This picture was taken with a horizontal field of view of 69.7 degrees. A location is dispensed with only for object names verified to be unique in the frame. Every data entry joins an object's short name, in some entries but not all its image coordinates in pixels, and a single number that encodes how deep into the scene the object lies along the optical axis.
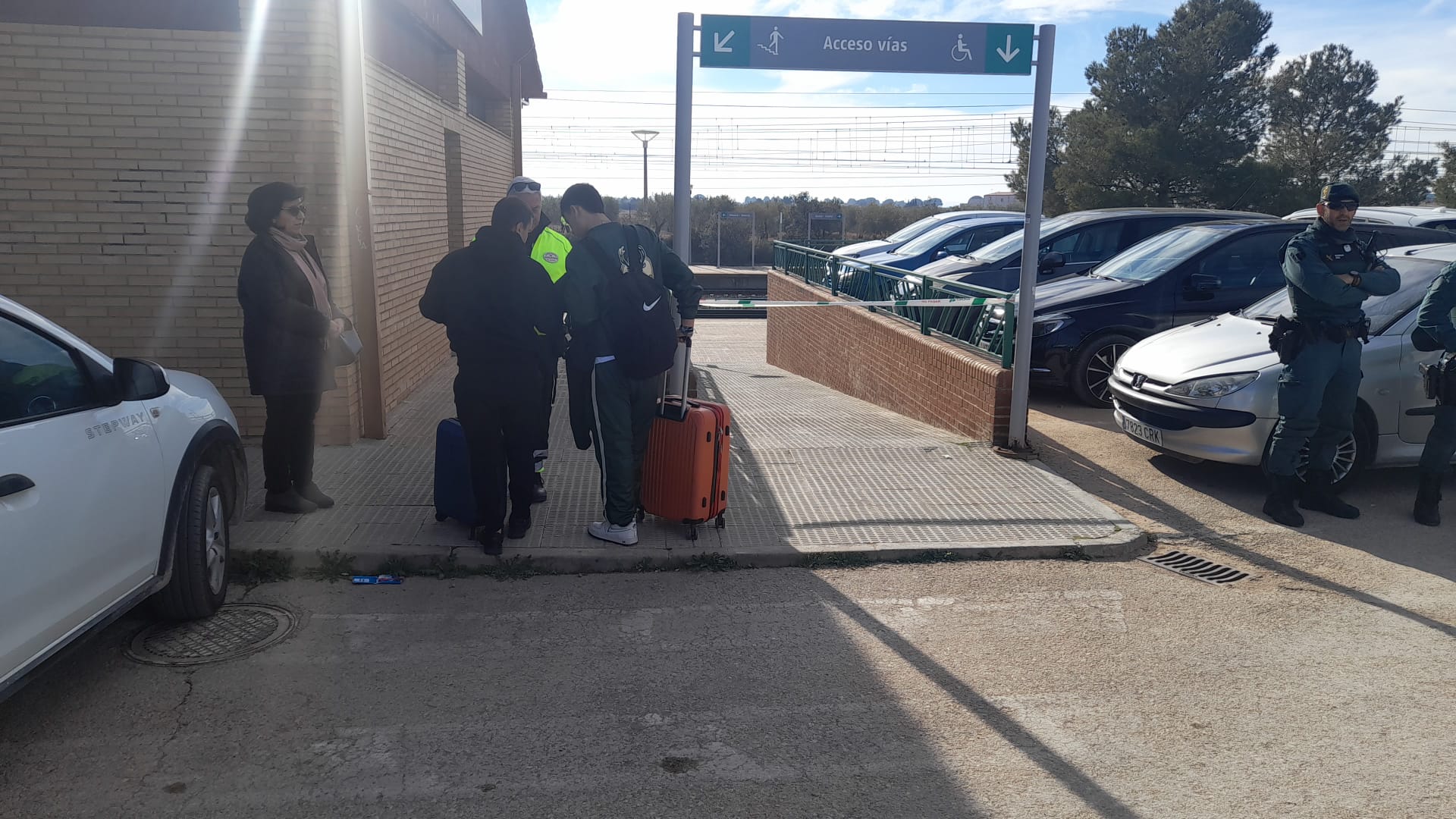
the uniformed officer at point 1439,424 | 5.94
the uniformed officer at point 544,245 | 6.52
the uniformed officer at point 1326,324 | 5.96
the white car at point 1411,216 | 12.02
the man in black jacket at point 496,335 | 5.20
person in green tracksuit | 5.29
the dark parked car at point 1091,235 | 12.37
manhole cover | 4.28
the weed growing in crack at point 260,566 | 5.20
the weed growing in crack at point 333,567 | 5.23
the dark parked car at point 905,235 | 19.23
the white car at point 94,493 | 3.29
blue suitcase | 5.58
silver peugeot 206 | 6.56
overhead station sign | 6.73
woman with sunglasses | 5.51
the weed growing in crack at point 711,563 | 5.46
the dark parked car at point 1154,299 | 9.70
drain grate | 5.45
